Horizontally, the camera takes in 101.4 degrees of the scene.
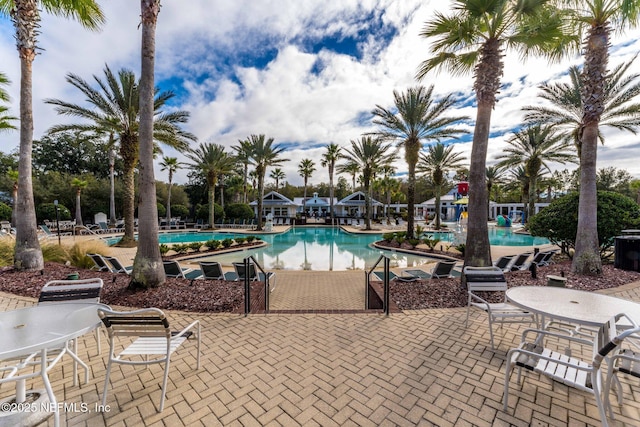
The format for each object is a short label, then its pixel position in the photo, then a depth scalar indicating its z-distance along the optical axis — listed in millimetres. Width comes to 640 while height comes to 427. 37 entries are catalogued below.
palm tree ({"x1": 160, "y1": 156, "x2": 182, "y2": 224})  28125
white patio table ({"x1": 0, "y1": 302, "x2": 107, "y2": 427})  1811
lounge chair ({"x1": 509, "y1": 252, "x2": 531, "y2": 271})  7675
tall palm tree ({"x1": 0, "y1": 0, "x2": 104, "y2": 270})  6543
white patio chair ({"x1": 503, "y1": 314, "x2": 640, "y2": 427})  1787
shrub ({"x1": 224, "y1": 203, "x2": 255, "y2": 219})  28812
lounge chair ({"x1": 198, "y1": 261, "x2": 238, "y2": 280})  6680
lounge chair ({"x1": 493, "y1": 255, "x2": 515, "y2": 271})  7629
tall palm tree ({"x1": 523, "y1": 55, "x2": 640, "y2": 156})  10430
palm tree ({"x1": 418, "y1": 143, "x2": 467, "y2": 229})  23031
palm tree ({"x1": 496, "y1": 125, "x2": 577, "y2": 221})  18984
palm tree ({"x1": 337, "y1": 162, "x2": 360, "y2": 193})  24066
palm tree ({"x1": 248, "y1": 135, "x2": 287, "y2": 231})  22188
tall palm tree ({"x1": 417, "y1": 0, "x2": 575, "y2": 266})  5551
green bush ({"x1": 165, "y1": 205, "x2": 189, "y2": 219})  30500
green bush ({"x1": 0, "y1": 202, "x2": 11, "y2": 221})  19744
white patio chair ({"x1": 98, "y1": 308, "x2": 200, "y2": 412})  2221
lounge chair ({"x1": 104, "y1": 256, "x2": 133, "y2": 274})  7074
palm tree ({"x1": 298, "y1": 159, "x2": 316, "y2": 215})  37875
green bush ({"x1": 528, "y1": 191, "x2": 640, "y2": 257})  7750
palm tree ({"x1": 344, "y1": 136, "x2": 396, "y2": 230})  22234
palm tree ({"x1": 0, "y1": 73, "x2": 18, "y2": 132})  10506
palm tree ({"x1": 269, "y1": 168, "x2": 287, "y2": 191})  45819
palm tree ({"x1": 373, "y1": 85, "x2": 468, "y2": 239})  14875
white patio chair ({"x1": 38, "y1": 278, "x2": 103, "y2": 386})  3213
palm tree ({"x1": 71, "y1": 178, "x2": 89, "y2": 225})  22197
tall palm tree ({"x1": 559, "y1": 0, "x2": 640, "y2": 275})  6199
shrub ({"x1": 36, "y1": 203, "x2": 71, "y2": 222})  21797
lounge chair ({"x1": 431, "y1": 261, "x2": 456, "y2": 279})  6895
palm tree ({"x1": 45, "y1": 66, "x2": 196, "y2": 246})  12358
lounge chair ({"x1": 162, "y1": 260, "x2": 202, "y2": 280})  6738
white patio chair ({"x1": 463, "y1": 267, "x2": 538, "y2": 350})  3596
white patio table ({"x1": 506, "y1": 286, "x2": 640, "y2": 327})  2492
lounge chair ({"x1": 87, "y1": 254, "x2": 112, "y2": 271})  7328
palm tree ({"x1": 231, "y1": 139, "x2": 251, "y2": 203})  22580
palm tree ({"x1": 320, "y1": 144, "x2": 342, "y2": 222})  30609
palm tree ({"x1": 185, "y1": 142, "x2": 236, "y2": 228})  23375
